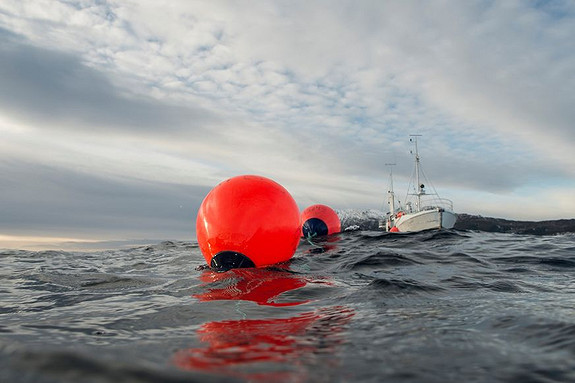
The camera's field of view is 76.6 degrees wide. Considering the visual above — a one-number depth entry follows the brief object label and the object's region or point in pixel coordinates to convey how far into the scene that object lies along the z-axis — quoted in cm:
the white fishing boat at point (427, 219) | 3588
